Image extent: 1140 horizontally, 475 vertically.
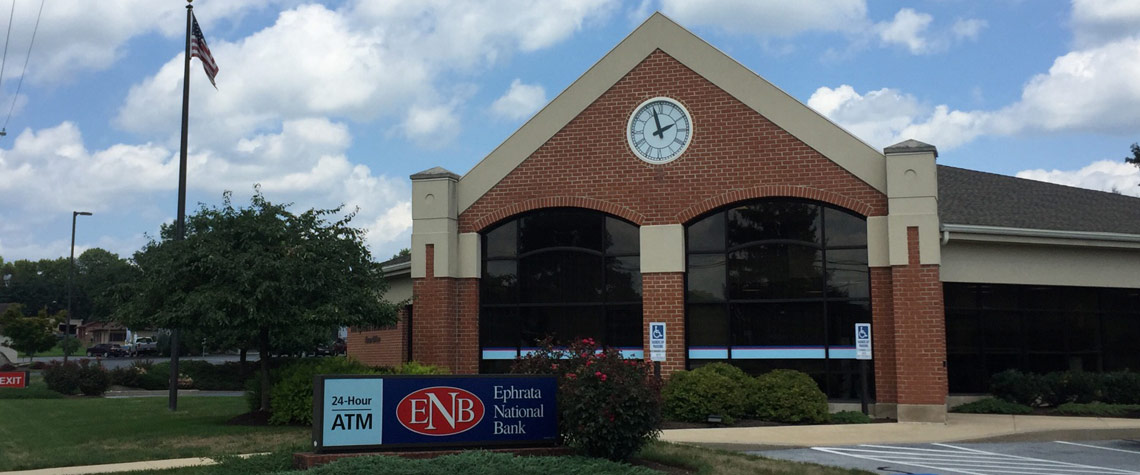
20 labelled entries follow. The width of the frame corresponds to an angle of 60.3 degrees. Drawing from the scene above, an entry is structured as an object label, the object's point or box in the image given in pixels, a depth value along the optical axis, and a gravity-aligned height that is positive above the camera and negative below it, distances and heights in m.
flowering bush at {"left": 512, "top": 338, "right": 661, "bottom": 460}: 11.76 -0.81
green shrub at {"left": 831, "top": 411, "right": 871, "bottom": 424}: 18.41 -1.52
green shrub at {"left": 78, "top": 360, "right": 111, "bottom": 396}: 30.17 -1.25
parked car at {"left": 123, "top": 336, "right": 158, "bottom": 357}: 75.99 -0.71
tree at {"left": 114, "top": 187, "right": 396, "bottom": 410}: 17.14 +1.04
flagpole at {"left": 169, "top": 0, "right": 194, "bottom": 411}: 21.96 +3.07
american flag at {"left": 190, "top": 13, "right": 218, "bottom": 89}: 23.61 +6.96
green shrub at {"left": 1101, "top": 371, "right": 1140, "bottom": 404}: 20.66 -1.12
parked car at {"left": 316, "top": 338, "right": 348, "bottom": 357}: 64.31 -0.70
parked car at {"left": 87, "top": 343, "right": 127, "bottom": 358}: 76.19 -0.90
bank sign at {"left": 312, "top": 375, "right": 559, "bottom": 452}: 11.84 -0.91
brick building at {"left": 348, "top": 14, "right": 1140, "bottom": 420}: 19.34 +1.84
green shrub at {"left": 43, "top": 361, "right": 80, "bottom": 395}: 30.02 -1.23
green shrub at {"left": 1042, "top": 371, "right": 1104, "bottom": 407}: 20.66 -1.09
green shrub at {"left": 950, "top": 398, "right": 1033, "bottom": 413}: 20.22 -1.48
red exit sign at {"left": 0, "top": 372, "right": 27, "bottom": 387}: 30.08 -1.24
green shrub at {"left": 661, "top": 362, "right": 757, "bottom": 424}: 18.34 -1.11
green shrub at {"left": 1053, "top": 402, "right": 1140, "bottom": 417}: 19.55 -1.49
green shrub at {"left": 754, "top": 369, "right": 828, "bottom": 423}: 18.36 -1.19
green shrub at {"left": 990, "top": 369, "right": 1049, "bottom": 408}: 20.53 -1.08
